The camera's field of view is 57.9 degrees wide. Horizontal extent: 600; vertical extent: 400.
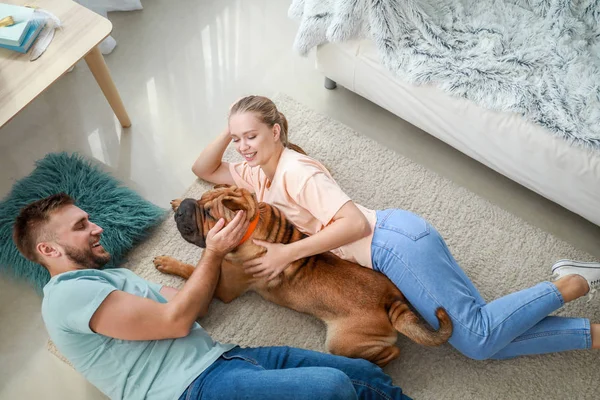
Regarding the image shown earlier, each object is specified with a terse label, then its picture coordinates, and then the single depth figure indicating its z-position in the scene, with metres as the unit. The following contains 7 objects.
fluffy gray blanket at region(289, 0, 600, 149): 2.10
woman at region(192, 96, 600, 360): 1.80
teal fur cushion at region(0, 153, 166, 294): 2.15
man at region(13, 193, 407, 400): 1.58
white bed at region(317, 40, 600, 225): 2.09
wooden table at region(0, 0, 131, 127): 2.02
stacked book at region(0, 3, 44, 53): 2.08
